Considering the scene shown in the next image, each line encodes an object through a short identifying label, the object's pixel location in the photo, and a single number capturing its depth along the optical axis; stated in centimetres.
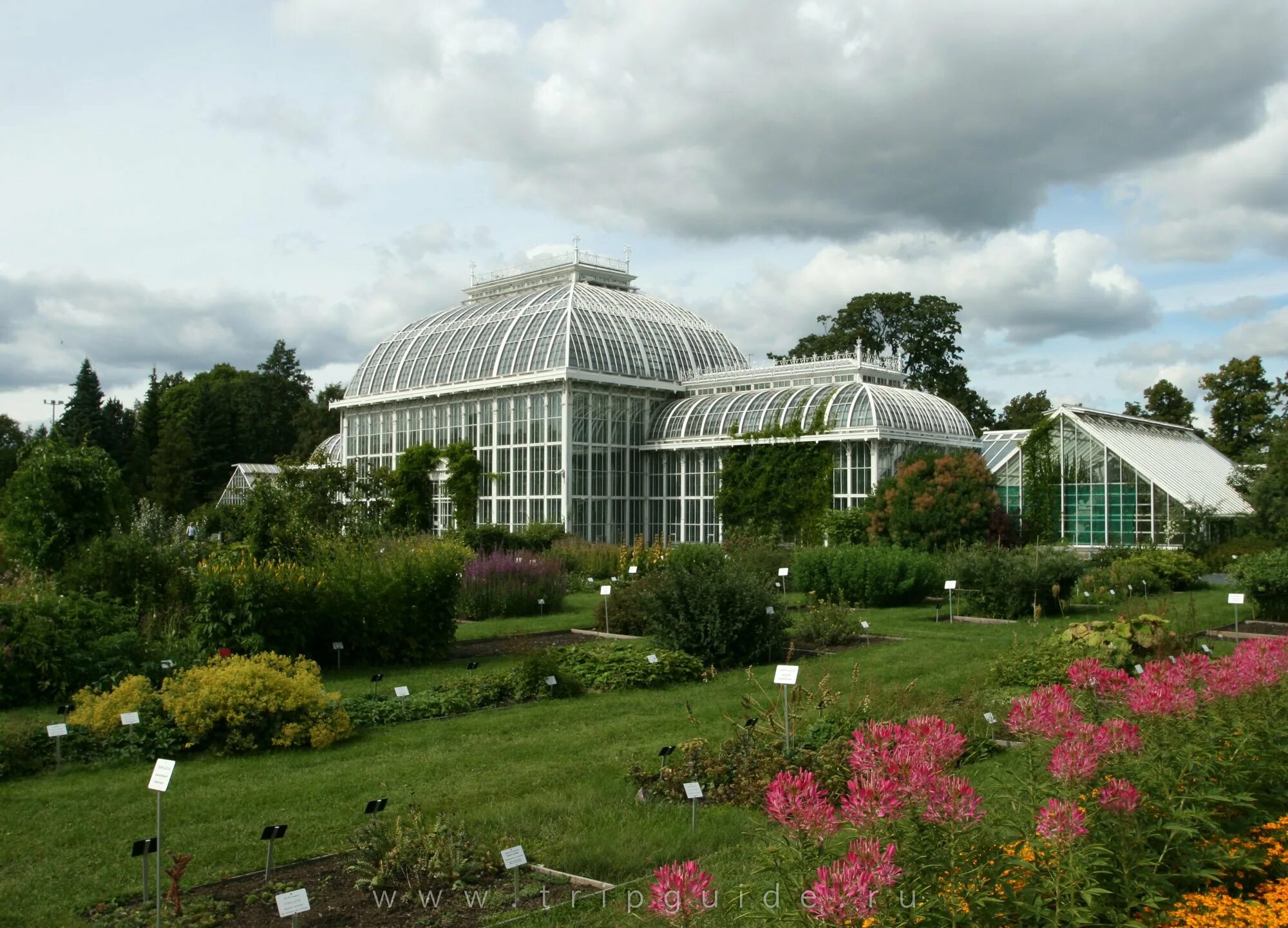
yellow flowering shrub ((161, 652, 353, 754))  876
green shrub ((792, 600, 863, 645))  1498
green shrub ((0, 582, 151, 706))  1052
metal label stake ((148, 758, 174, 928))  501
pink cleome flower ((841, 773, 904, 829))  321
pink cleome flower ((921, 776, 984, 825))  334
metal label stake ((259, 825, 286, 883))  504
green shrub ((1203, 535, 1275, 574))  2456
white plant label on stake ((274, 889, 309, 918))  429
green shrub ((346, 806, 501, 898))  547
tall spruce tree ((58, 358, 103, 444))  5438
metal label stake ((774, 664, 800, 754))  697
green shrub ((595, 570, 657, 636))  1636
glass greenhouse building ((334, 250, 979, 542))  3269
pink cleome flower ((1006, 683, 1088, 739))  418
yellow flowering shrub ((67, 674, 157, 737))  871
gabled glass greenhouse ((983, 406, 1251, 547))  2936
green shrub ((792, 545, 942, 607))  1992
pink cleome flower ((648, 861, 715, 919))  272
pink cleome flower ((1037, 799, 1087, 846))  342
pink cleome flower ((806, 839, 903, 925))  276
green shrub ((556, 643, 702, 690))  1186
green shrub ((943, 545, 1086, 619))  1778
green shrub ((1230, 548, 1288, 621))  1655
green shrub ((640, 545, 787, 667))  1312
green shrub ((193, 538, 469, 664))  1197
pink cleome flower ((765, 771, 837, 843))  312
